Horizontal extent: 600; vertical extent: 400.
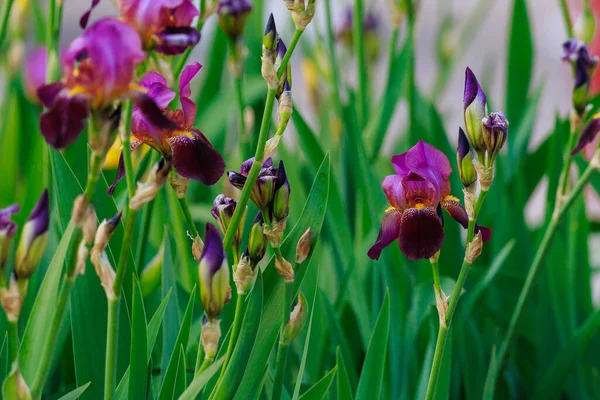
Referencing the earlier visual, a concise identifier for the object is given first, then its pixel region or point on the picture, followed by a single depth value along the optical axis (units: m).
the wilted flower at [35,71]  4.05
